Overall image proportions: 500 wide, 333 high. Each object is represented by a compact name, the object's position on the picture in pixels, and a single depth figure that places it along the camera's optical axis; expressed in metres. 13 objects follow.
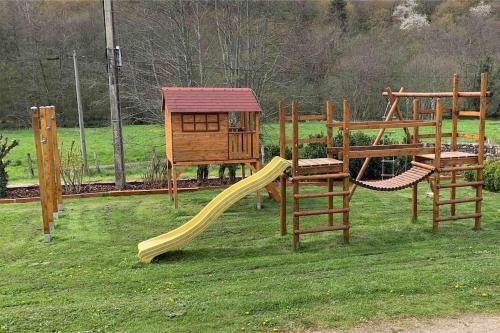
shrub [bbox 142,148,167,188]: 14.01
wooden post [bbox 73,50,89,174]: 16.41
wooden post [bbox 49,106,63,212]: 9.94
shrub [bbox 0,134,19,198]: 12.41
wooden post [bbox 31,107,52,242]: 8.04
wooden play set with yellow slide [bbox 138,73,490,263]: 7.66
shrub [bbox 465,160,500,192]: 12.66
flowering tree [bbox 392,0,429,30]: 48.90
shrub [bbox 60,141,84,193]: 13.17
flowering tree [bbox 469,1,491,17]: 49.05
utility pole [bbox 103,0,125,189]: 13.30
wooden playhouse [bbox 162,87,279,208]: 10.70
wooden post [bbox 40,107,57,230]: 8.87
